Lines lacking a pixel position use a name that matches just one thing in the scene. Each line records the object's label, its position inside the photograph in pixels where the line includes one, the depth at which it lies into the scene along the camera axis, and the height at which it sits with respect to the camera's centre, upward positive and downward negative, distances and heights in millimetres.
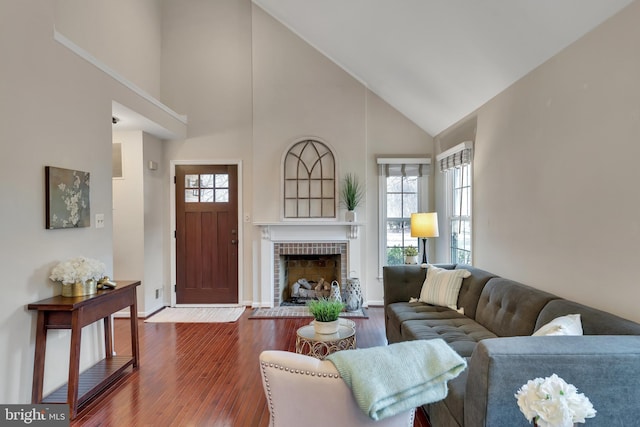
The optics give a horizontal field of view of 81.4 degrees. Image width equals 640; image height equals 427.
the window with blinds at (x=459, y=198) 4094 +190
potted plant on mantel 5117 +280
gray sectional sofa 1494 -640
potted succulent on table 2539 -709
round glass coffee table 2451 -868
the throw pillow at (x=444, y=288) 3387 -692
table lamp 4312 -134
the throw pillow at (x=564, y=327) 1788 -565
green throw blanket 1207 -539
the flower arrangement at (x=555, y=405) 1108 -582
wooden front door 5344 -273
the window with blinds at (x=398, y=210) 5320 +55
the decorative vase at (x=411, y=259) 4641 -568
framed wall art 2684 +137
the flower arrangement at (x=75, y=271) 2672 -402
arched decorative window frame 5164 +452
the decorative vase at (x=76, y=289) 2719 -541
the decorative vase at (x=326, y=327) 2539 -776
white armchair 1245 -608
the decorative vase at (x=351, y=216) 5082 -27
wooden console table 2502 -797
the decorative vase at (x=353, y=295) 4965 -1085
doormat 4699 -1320
